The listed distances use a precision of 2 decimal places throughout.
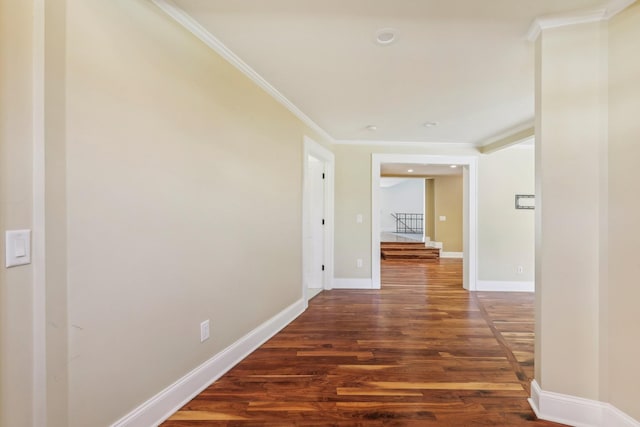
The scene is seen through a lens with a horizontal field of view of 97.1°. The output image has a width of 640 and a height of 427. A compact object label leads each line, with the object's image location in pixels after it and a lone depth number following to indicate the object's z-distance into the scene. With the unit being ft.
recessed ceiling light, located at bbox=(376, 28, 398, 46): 5.59
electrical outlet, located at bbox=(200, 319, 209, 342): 6.11
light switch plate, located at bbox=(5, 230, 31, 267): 3.11
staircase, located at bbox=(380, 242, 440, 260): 24.94
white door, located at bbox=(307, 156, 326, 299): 14.30
